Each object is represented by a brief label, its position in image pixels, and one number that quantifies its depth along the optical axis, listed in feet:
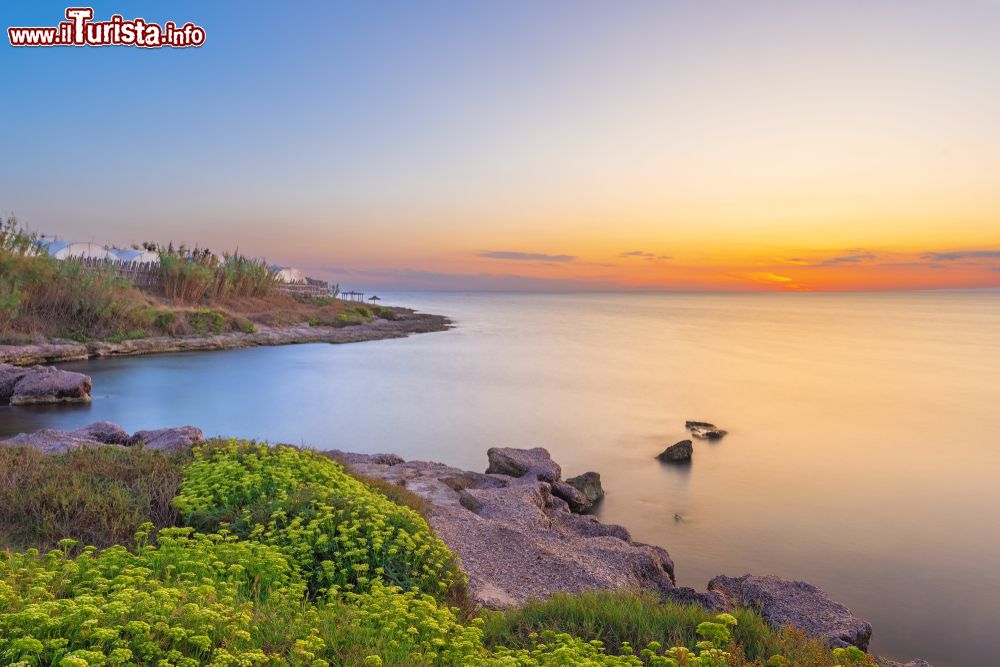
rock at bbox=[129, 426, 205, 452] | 36.50
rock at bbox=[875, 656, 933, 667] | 21.12
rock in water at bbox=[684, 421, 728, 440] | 70.23
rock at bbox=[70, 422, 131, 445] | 41.78
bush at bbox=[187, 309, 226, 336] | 139.13
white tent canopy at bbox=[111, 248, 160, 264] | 200.95
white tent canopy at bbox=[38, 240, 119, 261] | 185.47
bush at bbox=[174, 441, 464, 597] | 21.30
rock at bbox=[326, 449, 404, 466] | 45.68
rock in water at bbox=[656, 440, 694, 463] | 58.08
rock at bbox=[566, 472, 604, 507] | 47.03
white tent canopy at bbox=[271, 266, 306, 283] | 298.97
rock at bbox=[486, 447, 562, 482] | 44.83
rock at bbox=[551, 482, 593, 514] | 44.45
